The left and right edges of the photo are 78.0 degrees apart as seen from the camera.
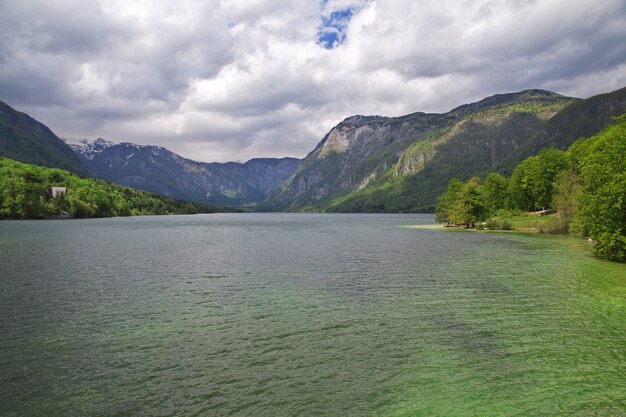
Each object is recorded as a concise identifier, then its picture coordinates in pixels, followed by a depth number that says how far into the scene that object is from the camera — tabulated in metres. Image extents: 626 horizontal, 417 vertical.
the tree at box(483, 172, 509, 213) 148.75
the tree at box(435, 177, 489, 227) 132.50
